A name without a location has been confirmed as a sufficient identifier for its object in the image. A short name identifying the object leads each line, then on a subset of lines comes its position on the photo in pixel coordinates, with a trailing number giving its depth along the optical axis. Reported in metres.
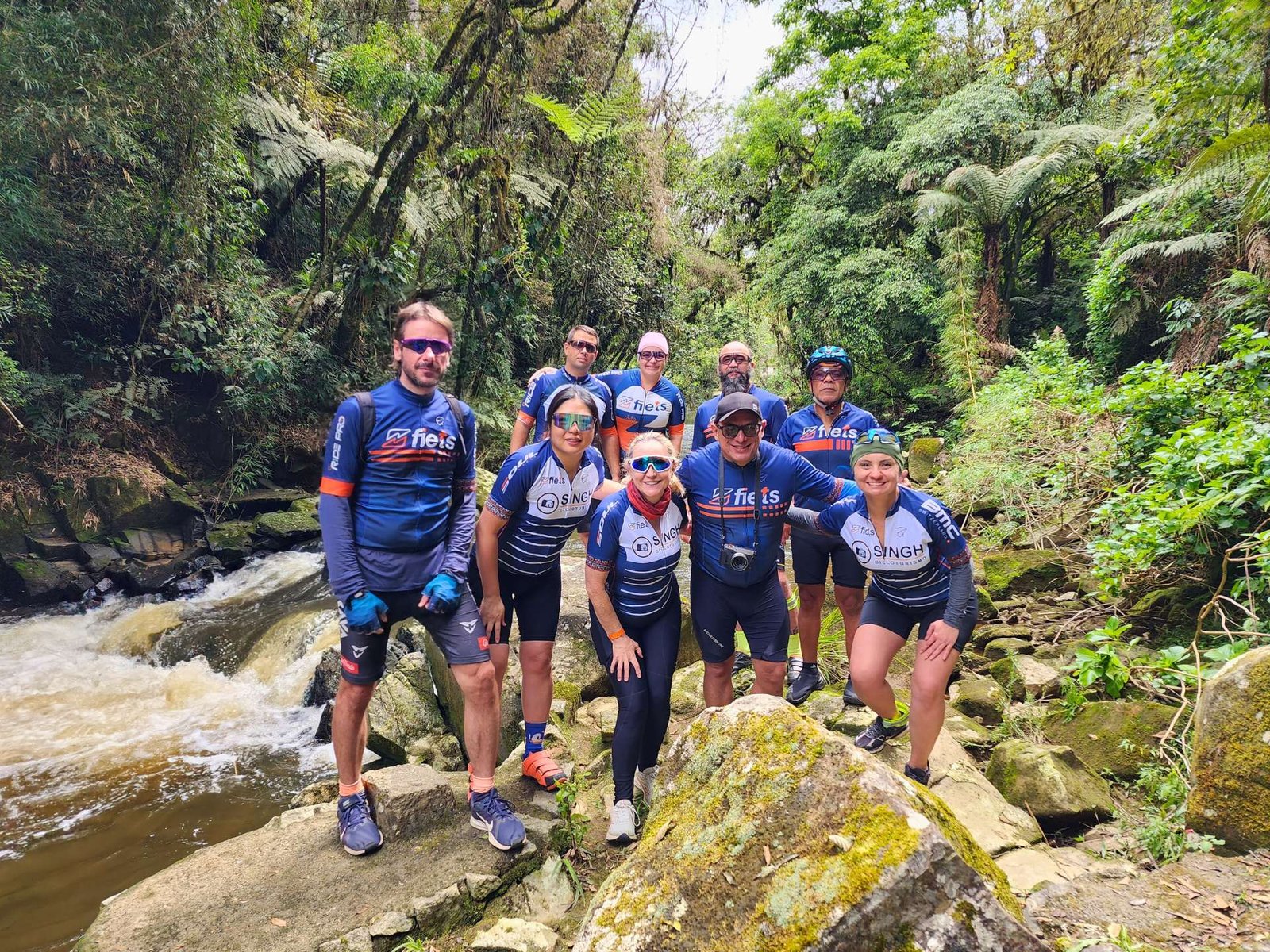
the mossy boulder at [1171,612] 5.01
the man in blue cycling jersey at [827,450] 4.80
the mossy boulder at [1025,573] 7.09
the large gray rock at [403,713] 5.50
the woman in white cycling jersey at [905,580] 3.59
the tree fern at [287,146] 10.95
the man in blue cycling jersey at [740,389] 5.23
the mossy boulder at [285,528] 12.02
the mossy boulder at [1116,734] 3.97
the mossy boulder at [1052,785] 3.58
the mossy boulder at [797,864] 1.83
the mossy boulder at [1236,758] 2.88
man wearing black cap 3.87
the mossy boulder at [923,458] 14.07
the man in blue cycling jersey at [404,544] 3.29
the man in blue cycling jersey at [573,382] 5.18
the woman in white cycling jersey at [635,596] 3.67
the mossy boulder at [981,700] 5.09
